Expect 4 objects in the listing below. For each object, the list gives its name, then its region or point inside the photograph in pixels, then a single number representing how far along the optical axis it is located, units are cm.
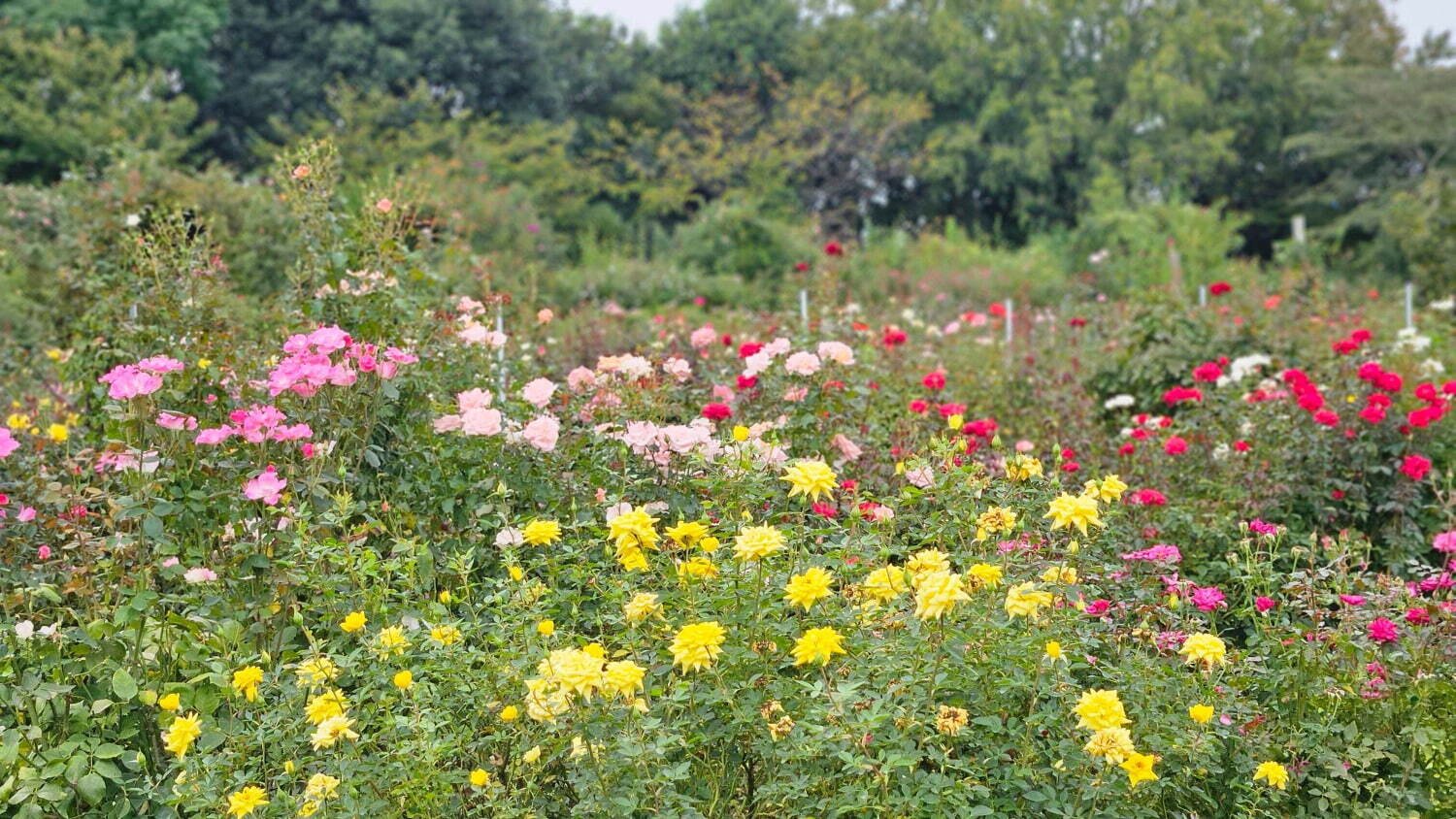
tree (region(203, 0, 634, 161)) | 2169
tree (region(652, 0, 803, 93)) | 2494
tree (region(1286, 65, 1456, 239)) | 2128
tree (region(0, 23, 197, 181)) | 1814
